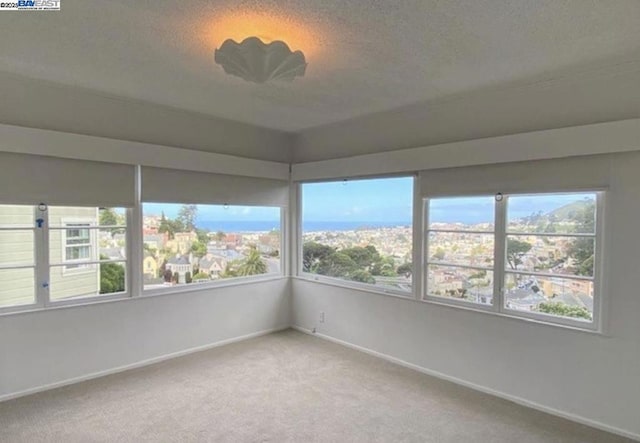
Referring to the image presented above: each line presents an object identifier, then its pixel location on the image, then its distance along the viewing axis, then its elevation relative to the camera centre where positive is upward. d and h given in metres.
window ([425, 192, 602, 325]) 2.83 -0.32
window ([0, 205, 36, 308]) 3.01 -0.37
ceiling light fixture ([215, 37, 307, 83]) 2.10 +0.88
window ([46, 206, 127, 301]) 3.26 -0.36
